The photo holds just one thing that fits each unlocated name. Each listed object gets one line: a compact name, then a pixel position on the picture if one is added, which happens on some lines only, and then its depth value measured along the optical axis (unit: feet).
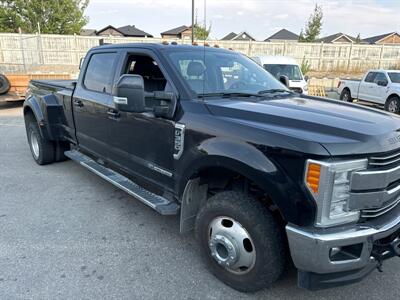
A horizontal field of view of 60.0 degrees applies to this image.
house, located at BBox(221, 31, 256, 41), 212.33
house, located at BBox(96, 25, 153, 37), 204.03
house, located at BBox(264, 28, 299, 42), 222.28
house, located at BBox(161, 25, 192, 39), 208.21
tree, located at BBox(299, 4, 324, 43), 124.36
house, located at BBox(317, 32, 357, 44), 211.98
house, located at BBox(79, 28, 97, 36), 211.18
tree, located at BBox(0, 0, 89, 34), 118.01
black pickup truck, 6.98
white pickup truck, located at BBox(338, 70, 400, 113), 42.63
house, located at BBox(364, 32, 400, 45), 207.51
